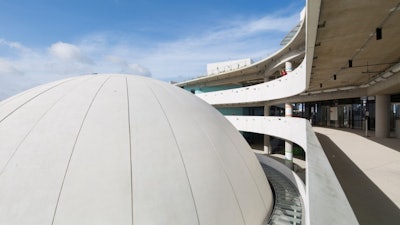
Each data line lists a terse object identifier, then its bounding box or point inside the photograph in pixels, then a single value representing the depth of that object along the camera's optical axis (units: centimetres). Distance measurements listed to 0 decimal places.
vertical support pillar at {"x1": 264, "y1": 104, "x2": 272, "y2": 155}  3139
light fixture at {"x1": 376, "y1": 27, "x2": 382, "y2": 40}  679
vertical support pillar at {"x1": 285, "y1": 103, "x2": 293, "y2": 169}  2269
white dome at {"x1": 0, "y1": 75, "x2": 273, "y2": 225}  475
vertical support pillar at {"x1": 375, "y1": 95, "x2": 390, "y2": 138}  1914
